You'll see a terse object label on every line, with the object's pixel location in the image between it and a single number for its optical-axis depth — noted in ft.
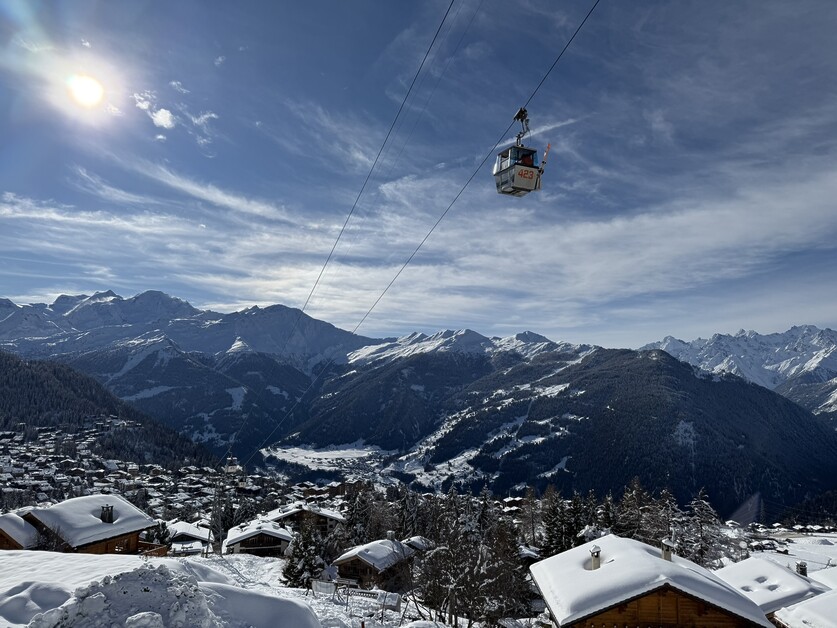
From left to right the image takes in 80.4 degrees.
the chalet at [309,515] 265.75
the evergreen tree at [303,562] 133.94
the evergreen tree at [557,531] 184.75
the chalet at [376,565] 157.28
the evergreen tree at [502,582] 94.07
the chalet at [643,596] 66.08
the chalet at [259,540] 209.97
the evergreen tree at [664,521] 170.81
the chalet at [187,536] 241.24
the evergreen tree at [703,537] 160.35
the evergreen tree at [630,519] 190.08
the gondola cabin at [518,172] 58.59
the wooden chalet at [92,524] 103.60
